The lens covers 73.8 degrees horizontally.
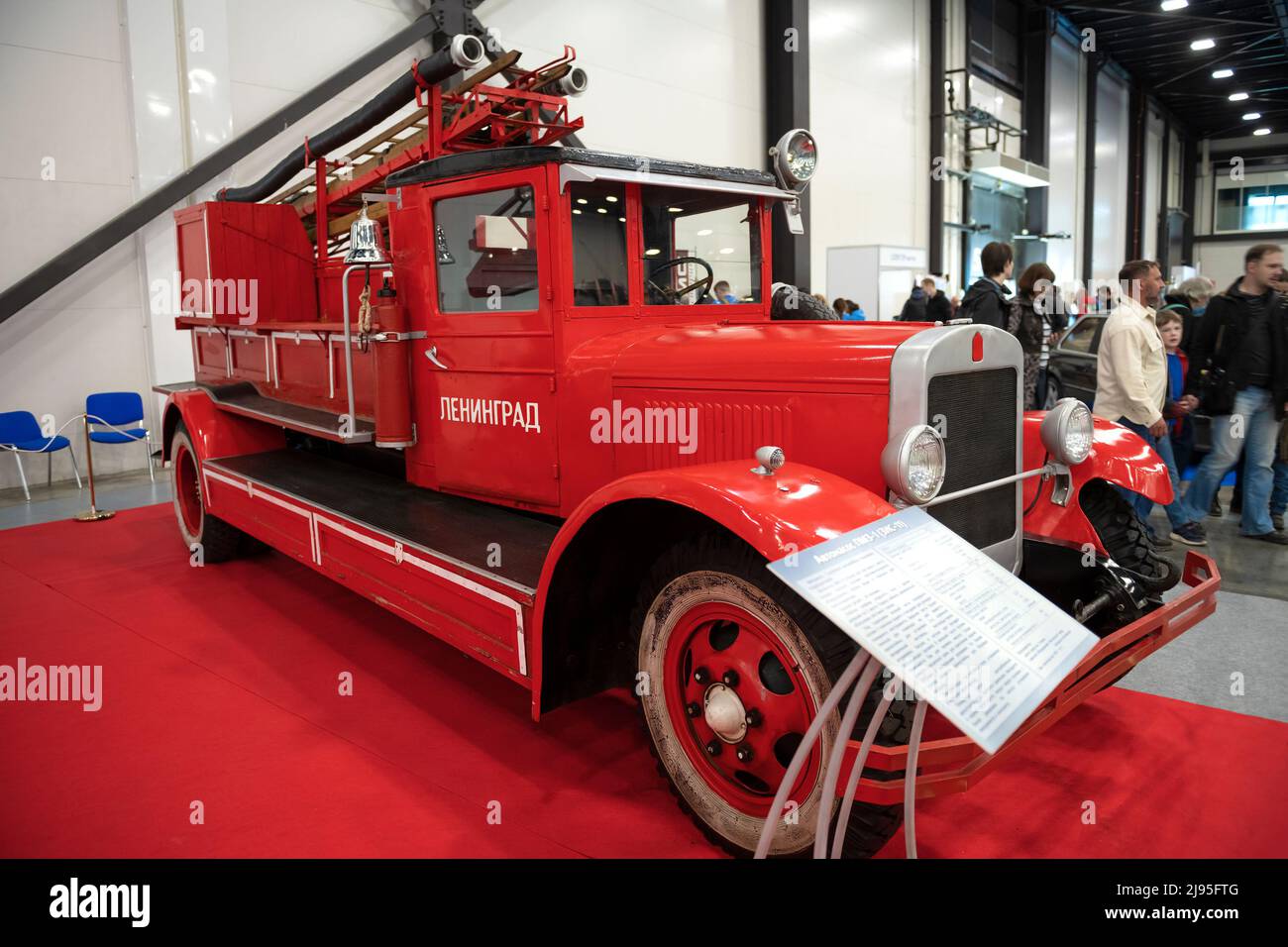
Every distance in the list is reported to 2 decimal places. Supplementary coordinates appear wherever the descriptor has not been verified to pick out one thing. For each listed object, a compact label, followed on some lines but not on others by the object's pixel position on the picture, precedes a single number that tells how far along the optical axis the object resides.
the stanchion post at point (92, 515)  6.07
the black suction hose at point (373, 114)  3.66
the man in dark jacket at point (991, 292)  5.21
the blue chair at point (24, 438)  6.73
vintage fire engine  2.26
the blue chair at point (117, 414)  7.27
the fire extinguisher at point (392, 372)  3.61
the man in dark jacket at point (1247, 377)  4.81
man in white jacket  4.70
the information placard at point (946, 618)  1.63
